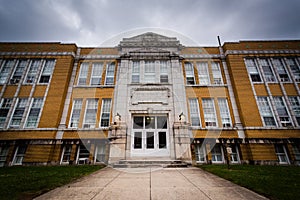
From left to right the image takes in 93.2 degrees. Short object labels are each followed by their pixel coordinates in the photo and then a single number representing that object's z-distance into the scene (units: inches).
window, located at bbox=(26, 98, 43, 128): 445.7
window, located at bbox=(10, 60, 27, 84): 502.6
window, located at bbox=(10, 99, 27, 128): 449.1
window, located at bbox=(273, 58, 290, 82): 510.0
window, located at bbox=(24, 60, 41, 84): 506.3
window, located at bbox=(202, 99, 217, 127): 465.8
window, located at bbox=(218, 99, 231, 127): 468.4
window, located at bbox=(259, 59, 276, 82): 510.4
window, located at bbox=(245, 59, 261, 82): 509.8
